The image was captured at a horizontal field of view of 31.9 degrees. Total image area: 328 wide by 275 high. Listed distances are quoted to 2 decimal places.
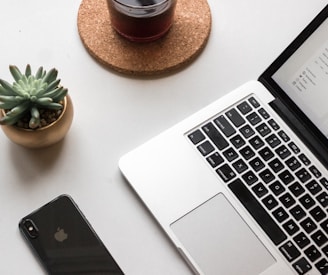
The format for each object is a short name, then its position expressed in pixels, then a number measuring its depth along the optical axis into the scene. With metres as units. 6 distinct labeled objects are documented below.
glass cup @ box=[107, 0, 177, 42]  0.74
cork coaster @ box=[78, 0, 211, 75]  0.77
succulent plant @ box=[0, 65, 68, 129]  0.63
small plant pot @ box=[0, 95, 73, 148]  0.65
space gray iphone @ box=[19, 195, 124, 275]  0.63
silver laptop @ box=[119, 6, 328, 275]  0.65
